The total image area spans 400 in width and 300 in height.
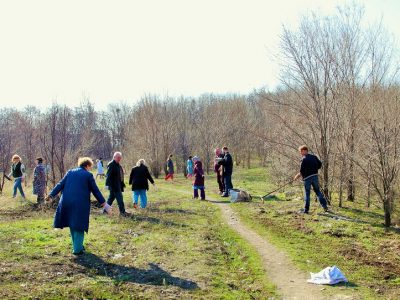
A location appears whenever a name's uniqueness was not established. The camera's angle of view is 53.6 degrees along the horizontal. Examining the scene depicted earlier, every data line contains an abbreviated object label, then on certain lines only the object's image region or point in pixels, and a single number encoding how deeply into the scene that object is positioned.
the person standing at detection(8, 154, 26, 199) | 17.69
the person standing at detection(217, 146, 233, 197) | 17.62
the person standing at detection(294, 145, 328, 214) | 12.91
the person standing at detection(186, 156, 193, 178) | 31.17
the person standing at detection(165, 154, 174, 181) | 31.71
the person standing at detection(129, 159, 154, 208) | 14.52
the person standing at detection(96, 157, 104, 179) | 33.08
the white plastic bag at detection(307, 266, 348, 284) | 7.10
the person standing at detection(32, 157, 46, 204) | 16.25
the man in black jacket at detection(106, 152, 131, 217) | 12.80
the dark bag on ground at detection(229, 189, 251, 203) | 16.59
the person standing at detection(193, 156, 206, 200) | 17.19
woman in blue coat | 7.87
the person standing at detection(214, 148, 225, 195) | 18.83
